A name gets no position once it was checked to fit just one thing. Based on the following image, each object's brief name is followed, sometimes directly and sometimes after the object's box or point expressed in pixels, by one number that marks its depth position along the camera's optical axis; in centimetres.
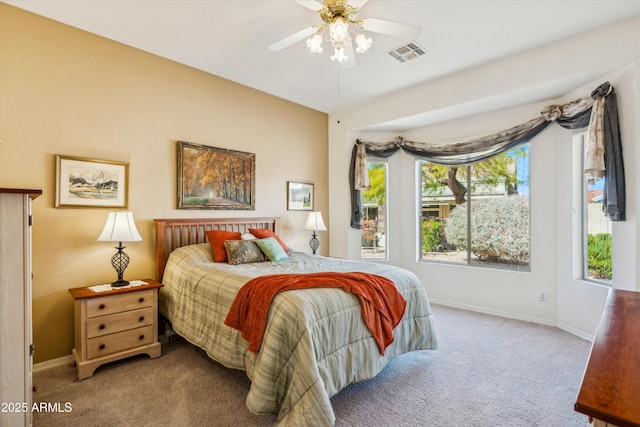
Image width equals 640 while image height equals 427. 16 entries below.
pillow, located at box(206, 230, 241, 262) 338
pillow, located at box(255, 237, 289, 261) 354
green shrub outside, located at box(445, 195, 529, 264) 410
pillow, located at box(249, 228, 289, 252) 394
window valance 292
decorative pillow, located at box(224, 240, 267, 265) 331
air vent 326
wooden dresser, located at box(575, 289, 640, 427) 71
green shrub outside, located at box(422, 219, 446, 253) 486
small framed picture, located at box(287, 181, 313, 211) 482
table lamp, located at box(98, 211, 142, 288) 279
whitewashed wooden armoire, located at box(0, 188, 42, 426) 157
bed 184
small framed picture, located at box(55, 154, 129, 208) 286
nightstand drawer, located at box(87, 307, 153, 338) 258
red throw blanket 206
